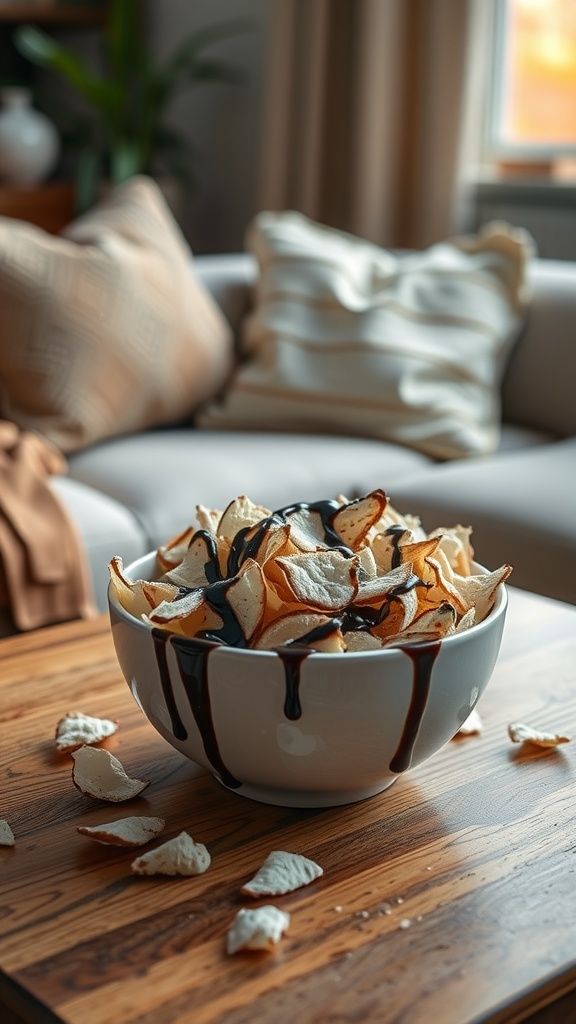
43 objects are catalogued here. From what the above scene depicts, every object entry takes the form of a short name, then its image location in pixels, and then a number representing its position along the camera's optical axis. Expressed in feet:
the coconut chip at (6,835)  2.70
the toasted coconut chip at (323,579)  2.66
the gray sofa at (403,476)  5.98
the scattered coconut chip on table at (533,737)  3.17
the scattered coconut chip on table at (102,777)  2.89
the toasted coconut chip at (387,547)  2.96
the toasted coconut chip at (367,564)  2.89
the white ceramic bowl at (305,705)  2.55
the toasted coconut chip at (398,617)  2.69
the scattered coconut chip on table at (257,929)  2.29
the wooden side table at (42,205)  13.33
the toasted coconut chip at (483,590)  2.88
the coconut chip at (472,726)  3.26
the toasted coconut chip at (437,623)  2.65
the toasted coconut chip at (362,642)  2.65
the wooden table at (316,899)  2.17
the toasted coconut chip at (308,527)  2.91
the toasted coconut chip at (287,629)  2.62
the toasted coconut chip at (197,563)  2.94
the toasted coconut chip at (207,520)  3.20
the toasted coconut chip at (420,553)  2.91
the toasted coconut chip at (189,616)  2.66
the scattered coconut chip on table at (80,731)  3.16
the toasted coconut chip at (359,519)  2.98
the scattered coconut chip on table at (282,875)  2.48
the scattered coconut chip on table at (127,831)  2.66
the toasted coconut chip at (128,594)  2.87
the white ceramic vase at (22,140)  13.15
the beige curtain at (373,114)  10.77
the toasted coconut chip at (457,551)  3.15
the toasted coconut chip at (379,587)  2.73
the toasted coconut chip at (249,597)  2.67
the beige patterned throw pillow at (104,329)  7.04
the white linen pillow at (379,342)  7.59
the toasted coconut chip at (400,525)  3.08
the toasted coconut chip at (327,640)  2.57
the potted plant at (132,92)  12.93
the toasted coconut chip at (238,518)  3.06
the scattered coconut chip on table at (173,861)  2.56
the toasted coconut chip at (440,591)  2.83
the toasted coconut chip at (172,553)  3.14
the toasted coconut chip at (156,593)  2.84
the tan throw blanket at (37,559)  5.67
